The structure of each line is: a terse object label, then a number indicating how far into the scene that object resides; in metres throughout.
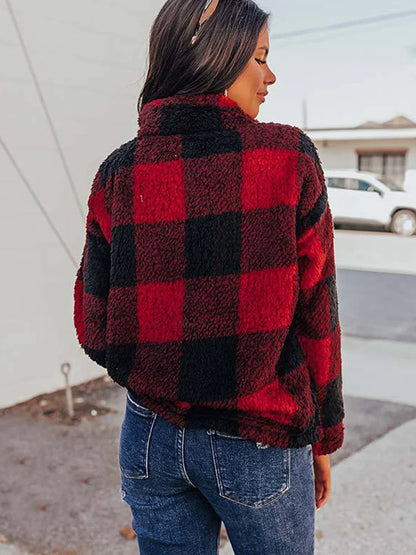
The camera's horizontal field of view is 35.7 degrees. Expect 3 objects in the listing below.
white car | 18.78
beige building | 25.14
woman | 1.20
